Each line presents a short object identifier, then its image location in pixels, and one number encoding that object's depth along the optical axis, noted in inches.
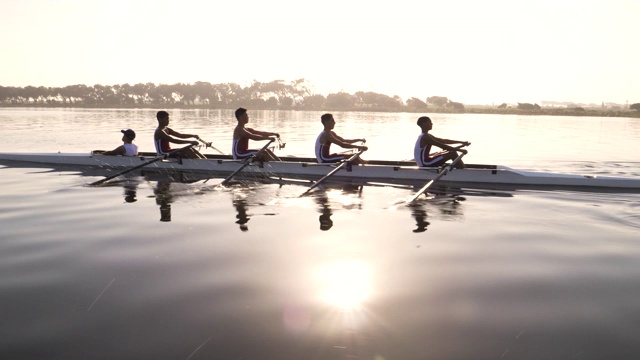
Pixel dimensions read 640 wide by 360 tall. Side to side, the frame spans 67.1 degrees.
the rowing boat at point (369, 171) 485.7
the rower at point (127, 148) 625.0
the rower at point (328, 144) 531.8
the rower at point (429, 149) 489.7
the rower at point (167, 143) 590.9
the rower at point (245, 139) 562.3
